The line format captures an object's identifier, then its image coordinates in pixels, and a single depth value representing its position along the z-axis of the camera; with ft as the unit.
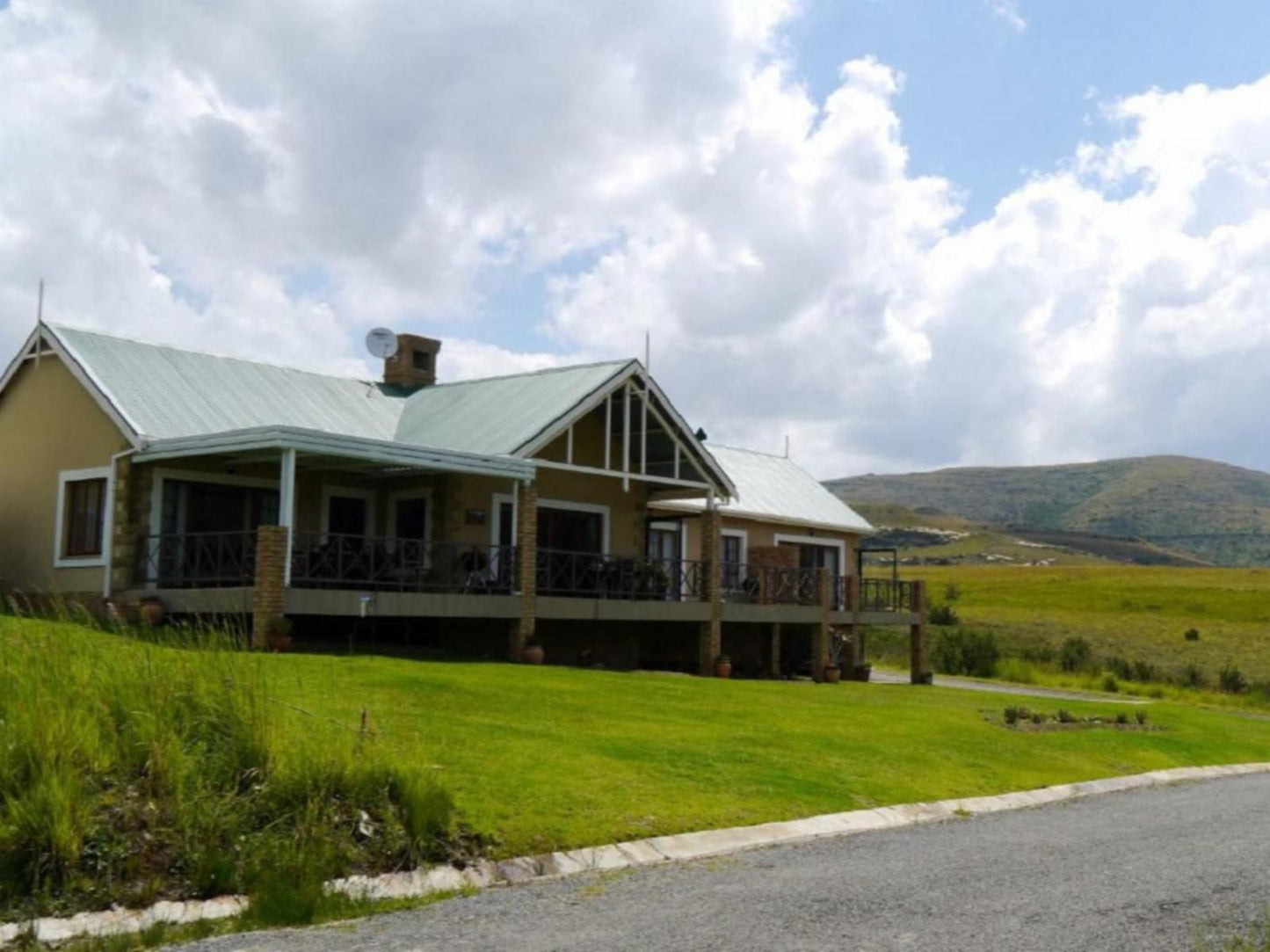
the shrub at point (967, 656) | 146.51
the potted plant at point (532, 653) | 81.41
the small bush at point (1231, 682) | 139.03
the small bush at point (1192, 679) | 144.05
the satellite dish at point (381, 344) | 104.47
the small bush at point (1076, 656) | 152.15
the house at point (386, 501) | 75.97
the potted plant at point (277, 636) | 68.28
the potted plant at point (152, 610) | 71.15
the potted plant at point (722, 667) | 96.12
